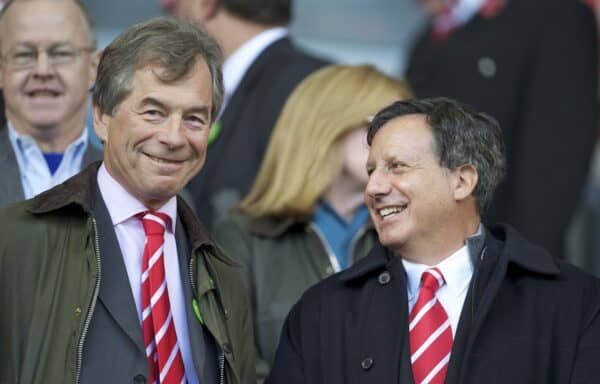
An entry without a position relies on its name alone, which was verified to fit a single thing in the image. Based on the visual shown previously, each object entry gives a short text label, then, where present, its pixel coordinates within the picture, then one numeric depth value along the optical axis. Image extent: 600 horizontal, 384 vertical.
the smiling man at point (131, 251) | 9.16
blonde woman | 11.88
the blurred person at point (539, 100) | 15.20
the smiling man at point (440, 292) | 9.70
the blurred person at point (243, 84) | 12.93
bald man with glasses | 10.96
